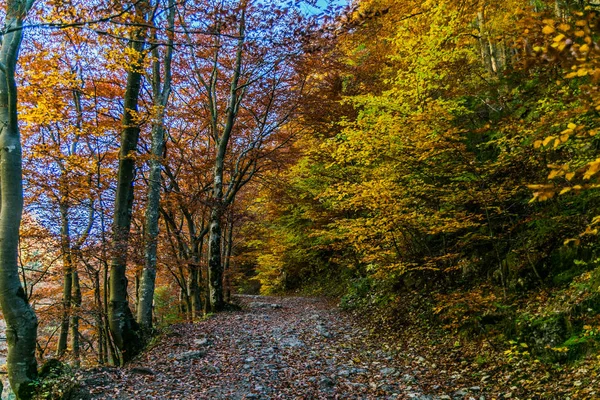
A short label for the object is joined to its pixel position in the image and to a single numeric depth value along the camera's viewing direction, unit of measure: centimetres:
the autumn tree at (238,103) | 1207
